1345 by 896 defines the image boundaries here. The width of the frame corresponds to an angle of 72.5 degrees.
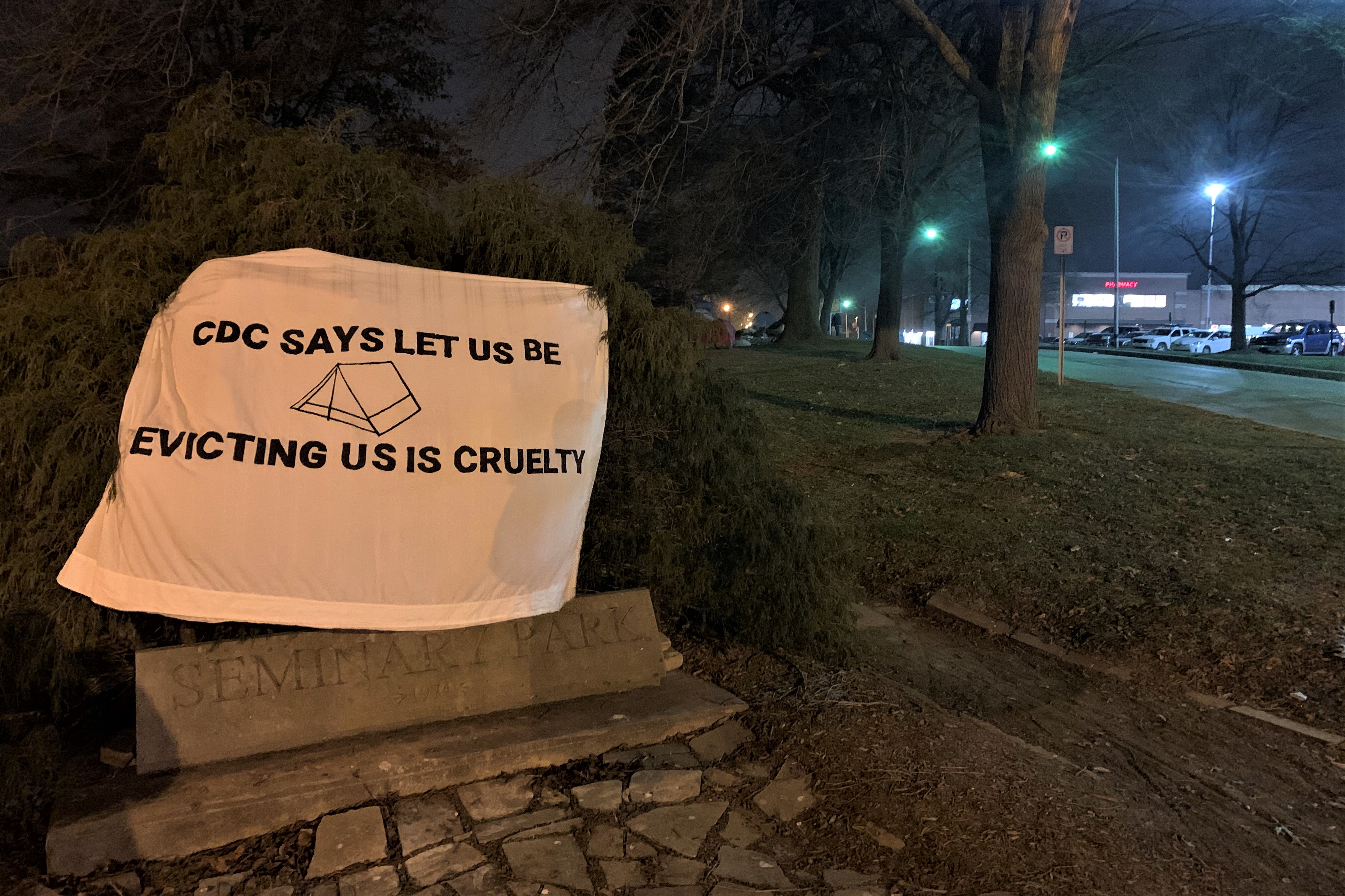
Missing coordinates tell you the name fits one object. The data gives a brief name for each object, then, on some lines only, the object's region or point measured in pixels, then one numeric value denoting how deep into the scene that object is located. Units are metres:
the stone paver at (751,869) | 3.13
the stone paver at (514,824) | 3.33
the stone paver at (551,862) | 3.11
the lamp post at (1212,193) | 33.59
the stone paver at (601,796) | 3.52
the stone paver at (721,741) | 3.92
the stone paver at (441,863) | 3.09
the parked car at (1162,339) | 43.66
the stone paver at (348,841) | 3.14
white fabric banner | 3.62
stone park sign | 3.49
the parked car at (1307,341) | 36.59
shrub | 3.71
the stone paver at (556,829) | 3.34
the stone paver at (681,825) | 3.32
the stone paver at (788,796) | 3.55
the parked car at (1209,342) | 41.78
